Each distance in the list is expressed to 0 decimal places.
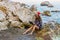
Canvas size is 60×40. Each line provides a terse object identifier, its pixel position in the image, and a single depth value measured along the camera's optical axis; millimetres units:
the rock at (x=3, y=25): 5584
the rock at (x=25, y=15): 6505
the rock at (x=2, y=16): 6131
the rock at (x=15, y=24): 5900
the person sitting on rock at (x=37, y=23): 5619
